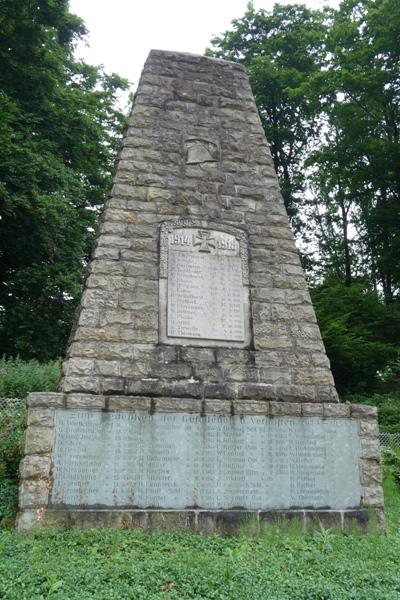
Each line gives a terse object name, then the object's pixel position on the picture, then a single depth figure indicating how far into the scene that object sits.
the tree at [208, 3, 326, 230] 19.70
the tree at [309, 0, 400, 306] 16.47
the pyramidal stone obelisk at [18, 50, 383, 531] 4.79
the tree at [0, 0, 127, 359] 12.44
